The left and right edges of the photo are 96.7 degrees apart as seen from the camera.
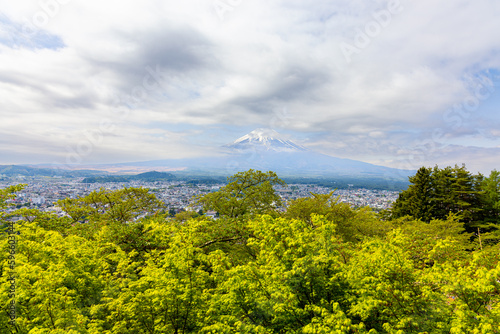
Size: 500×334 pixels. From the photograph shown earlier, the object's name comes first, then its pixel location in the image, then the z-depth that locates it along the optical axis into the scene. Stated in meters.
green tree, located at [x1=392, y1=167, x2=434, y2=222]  28.45
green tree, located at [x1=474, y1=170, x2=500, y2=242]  25.25
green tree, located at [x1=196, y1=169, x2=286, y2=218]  19.16
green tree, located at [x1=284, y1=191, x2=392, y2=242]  19.25
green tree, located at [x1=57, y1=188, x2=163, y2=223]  15.99
